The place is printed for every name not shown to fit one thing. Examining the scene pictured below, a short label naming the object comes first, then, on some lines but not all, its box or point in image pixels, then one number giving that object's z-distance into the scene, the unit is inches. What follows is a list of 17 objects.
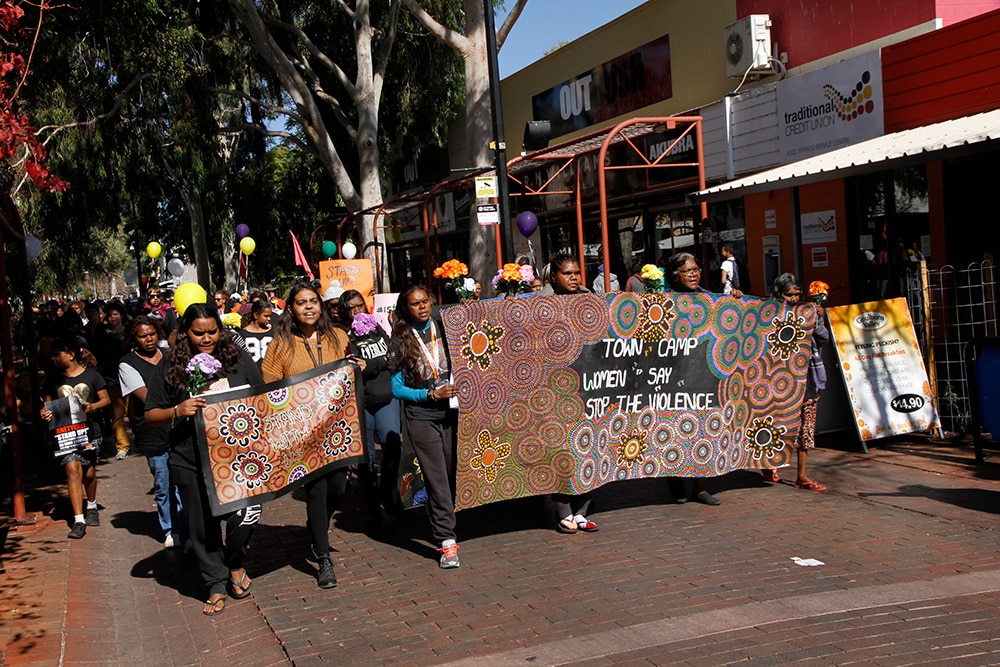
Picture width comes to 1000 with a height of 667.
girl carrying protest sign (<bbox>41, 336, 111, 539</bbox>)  312.5
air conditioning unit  595.5
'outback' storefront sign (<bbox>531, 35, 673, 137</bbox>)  724.0
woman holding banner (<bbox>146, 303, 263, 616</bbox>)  229.0
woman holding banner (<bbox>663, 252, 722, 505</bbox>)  296.4
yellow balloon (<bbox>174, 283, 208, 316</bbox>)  371.6
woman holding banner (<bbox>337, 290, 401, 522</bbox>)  297.4
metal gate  375.6
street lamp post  500.4
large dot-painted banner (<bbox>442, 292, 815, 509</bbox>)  263.4
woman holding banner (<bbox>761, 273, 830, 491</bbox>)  311.0
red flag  852.2
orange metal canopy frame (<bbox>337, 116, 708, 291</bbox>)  528.1
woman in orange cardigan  243.3
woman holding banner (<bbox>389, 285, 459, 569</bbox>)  251.3
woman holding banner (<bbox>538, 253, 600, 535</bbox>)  275.3
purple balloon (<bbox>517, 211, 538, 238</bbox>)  681.6
